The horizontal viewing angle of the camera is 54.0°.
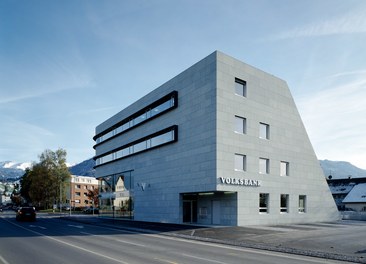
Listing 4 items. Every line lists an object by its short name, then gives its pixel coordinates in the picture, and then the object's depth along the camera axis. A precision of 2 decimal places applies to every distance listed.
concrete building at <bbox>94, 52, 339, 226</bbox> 31.52
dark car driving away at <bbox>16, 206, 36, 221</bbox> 39.62
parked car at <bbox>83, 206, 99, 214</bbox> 72.57
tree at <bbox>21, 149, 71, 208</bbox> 88.31
